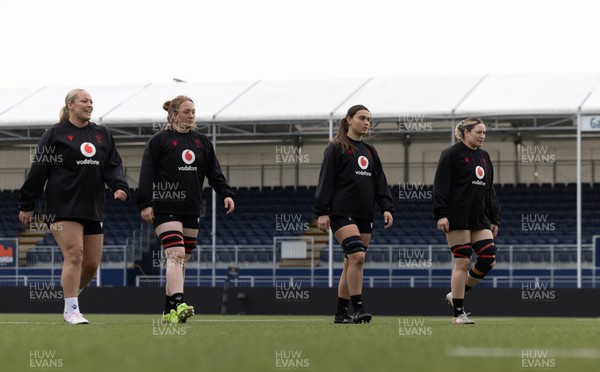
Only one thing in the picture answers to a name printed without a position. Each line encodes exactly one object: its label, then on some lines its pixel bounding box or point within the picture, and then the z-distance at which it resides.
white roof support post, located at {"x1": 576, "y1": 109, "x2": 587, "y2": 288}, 35.58
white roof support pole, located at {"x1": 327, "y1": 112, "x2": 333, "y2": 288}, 36.53
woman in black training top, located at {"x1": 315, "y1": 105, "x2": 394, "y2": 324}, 17.84
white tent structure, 38.92
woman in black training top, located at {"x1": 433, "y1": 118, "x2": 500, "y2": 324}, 18.46
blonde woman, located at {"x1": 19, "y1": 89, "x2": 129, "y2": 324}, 16.55
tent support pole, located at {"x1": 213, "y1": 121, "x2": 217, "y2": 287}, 38.27
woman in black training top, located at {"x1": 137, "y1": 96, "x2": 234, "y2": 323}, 16.70
